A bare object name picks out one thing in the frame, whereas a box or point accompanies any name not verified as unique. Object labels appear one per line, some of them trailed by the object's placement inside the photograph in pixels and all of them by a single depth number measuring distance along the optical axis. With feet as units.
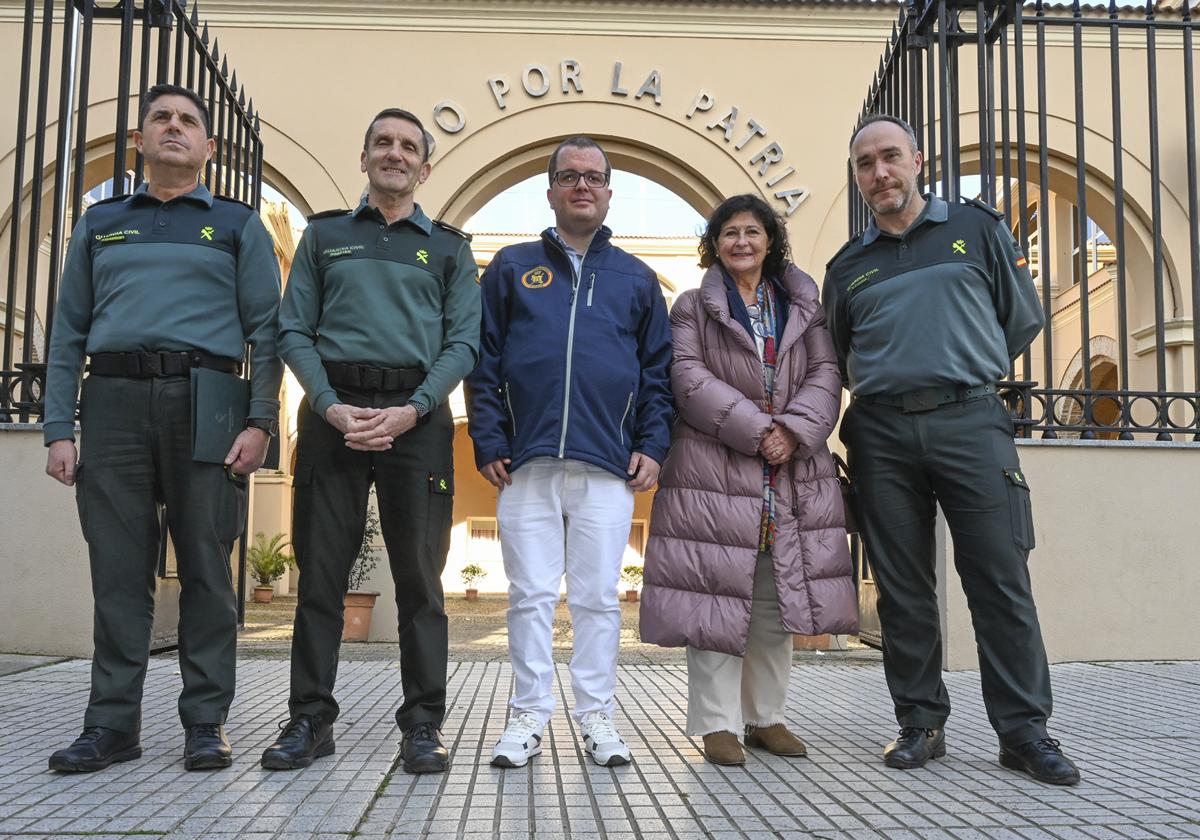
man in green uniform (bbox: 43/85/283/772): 10.87
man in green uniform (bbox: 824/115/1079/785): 11.29
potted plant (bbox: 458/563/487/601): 80.74
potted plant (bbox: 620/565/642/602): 76.18
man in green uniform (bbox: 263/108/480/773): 10.90
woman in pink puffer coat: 11.46
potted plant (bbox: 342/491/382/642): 28.91
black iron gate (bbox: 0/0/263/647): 18.48
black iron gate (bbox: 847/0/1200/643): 19.72
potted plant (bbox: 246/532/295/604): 68.69
